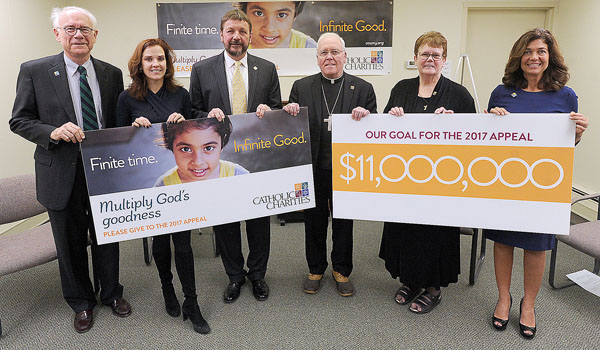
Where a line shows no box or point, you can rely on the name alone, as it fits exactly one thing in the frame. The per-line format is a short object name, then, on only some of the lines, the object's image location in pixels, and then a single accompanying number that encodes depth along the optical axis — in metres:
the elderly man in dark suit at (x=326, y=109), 2.28
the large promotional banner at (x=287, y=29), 4.75
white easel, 4.79
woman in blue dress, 1.95
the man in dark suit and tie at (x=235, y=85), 2.25
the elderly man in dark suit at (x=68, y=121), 1.97
